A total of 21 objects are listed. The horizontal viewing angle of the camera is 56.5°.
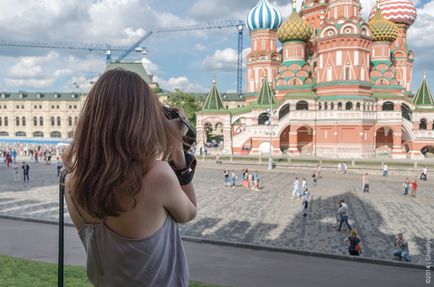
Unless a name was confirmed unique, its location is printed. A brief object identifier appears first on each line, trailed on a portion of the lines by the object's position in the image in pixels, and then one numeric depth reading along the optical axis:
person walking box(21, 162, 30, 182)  24.00
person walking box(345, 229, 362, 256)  10.06
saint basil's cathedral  42.25
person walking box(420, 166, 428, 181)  28.33
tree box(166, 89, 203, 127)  60.56
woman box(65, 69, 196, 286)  1.52
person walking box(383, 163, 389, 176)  30.33
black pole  2.81
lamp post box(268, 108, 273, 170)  33.85
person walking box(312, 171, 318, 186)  23.87
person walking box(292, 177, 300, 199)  18.94
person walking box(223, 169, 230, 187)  23.19
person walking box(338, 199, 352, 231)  12.83
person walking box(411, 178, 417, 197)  20.25
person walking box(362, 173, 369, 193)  21.22
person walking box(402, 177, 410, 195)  20.97
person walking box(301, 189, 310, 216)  15.57
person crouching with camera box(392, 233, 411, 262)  9.66
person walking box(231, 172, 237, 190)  23.20
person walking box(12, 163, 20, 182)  24.39
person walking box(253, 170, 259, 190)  22.25
